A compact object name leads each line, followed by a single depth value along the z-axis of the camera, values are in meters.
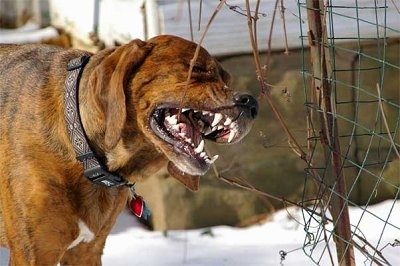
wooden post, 3.92
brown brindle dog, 3.93
